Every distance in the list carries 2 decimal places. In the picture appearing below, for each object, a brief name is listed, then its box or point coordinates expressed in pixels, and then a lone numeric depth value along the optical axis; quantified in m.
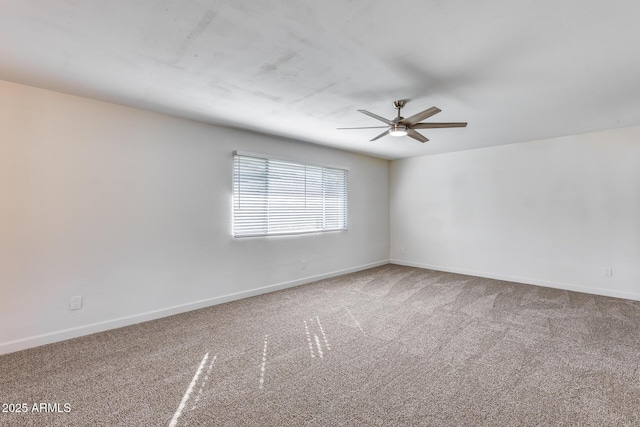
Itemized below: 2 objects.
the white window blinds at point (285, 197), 4.08
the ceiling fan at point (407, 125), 2.66
